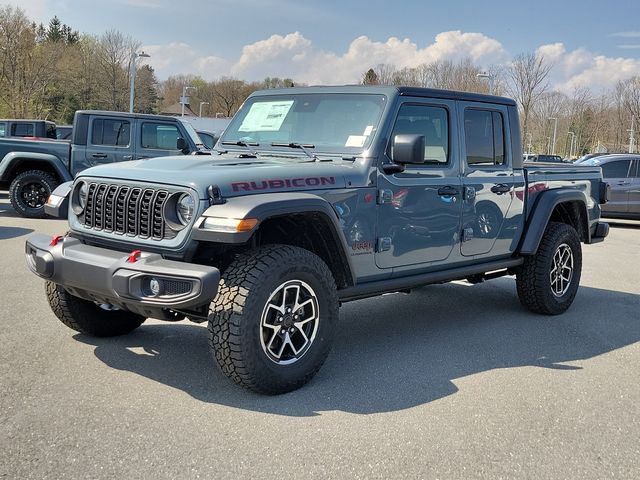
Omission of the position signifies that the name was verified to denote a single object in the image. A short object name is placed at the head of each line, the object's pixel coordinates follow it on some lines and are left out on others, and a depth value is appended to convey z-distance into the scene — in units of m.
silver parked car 15.08
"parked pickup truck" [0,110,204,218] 11.73
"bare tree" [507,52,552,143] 37.22
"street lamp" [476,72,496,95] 31.62
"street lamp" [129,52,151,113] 32.47
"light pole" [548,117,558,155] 58.62
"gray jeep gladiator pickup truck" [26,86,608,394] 3.79
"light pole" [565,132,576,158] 64.94
